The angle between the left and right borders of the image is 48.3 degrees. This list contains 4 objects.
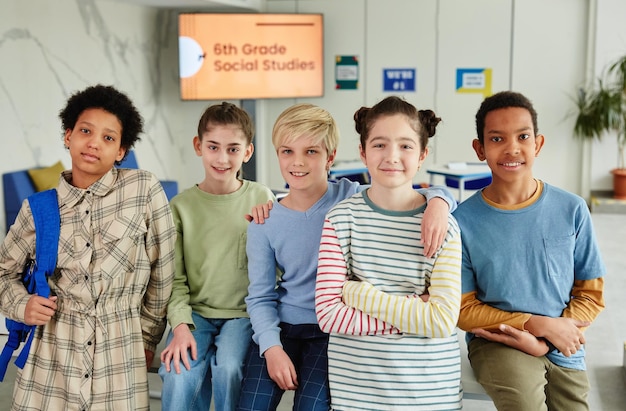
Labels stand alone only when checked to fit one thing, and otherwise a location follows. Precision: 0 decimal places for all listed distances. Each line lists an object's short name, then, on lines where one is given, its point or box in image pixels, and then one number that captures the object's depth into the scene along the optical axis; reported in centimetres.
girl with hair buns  179
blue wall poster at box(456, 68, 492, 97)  785
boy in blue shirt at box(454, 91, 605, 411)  195
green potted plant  739
